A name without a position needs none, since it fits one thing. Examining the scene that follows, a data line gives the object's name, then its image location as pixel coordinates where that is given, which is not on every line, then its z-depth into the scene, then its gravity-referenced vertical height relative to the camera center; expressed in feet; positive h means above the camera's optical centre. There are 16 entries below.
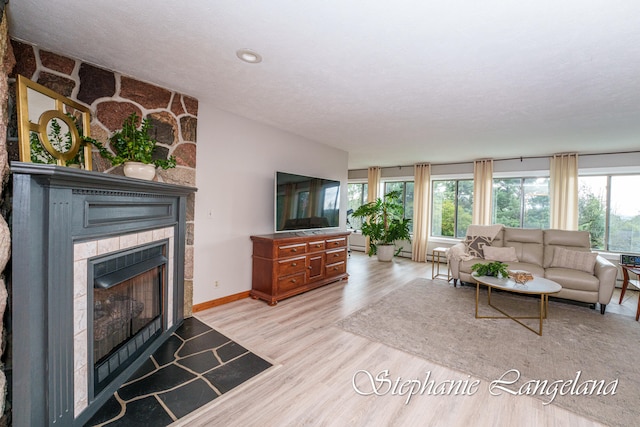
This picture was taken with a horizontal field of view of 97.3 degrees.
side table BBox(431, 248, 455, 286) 15.56 -3.77
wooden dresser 11.48 -2.42
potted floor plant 21.59 -1.17
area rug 6.41 -3.98
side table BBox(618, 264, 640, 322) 12.16 -2.52
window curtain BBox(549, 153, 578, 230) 16.51 +1.44
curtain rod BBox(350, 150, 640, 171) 15.73 +3.65
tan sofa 11.42 -2.09
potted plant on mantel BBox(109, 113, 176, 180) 7.25 +1.45
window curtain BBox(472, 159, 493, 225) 19.17 +1.53
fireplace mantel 4.43 -1.26
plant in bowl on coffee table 10.84 -2.21
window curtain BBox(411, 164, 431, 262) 21.76 +0.13
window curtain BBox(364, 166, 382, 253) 24.54 +2.41
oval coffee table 9.39 -2.52
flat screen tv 12.37 +0.32
